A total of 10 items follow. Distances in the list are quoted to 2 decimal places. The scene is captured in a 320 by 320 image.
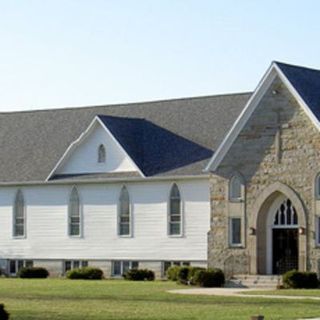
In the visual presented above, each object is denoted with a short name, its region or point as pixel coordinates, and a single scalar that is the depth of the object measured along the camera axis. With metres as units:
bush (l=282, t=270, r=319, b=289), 56.03
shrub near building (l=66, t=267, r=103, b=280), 67.38
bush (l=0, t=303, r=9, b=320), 33.41
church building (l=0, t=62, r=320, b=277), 60.00
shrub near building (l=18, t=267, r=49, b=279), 70.25
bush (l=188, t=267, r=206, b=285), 58.64
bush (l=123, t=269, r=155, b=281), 65.44
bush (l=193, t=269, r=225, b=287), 58.31
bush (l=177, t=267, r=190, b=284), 59.59
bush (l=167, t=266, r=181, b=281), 62.28
